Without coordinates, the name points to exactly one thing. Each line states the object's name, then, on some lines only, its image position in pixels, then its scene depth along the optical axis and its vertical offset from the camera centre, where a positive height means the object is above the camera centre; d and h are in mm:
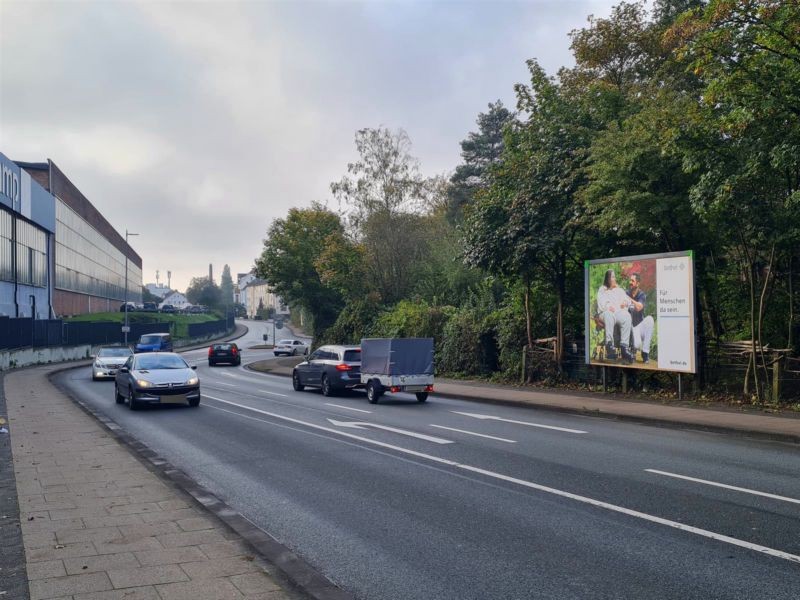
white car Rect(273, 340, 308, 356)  56094 -1853
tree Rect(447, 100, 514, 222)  62719 +15928
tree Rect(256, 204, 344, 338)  48375 +4242
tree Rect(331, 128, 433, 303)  39500 +6480
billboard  17328 +373
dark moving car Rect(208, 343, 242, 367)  45094 -1873
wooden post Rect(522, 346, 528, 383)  24641 -1212
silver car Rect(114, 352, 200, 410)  17859 -1476
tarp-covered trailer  19625 -1168
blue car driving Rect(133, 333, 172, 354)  43531 -1175
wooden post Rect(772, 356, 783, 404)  16406 -1242
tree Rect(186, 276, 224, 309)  155250 +6587
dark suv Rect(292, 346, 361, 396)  22062 -1415
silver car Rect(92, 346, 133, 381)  29984 -1588
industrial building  45875 +6367
